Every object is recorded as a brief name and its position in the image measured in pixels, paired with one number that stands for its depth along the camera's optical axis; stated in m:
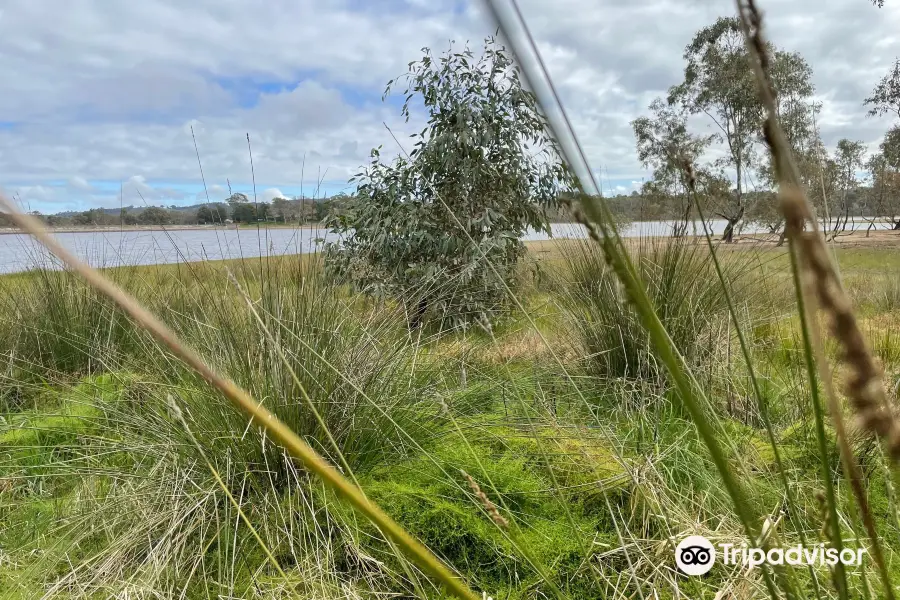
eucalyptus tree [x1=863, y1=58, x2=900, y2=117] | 13.52
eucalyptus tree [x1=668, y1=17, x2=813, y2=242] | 16.86
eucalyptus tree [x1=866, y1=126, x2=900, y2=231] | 15.67
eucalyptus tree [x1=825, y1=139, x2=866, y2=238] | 17.61
